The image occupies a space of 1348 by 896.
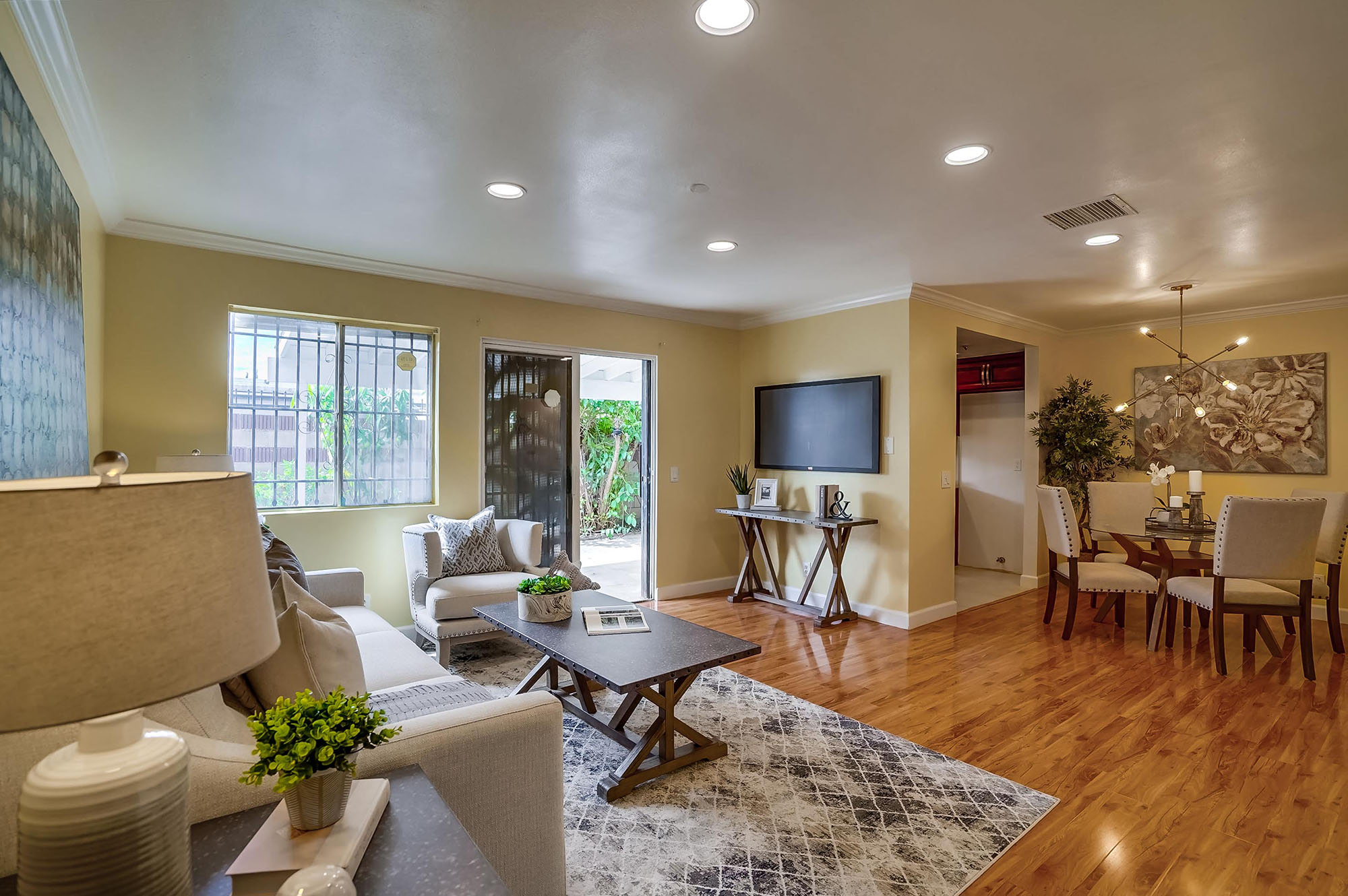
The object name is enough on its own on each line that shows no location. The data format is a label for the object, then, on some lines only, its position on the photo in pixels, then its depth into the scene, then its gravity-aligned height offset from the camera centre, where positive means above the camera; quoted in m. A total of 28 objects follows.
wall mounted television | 5.04 +0.21
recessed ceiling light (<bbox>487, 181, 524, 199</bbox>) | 2.92 +1.18
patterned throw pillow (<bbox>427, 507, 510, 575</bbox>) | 4.08 -0.58
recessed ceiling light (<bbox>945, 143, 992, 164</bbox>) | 2.52 +1.15
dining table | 4.27 -0.73
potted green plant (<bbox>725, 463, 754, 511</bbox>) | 5.62 -0.27
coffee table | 2.44 -0.80
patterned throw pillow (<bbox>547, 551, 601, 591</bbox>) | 3.91 -0.73
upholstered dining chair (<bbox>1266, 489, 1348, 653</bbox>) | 4.21 -0.67
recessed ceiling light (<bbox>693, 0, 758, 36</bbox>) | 1.72 +1.16
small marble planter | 1.08 -0.57
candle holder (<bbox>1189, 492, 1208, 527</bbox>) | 4.64 -0.40
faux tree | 5.82 +0.12
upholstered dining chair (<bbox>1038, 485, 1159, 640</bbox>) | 4.39 -0.81
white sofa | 1.25 -0.71
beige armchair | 3.71 -0.78
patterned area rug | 2.02 -1.29
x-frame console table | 4.86 -0.91
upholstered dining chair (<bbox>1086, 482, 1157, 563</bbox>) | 5.23 -0.44
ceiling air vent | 3.07 +1.15
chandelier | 5.55 +0.59
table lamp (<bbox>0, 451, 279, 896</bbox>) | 0.63 -0.19
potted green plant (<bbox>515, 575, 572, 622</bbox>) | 3.01 -0.67
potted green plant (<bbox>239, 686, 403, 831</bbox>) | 1.04 -0.48
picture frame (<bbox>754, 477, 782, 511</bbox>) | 5.62 -0.36
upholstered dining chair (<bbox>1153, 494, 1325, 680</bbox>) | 3.77 -0.61
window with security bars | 3.94 +0.27
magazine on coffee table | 2.92 -0.77
